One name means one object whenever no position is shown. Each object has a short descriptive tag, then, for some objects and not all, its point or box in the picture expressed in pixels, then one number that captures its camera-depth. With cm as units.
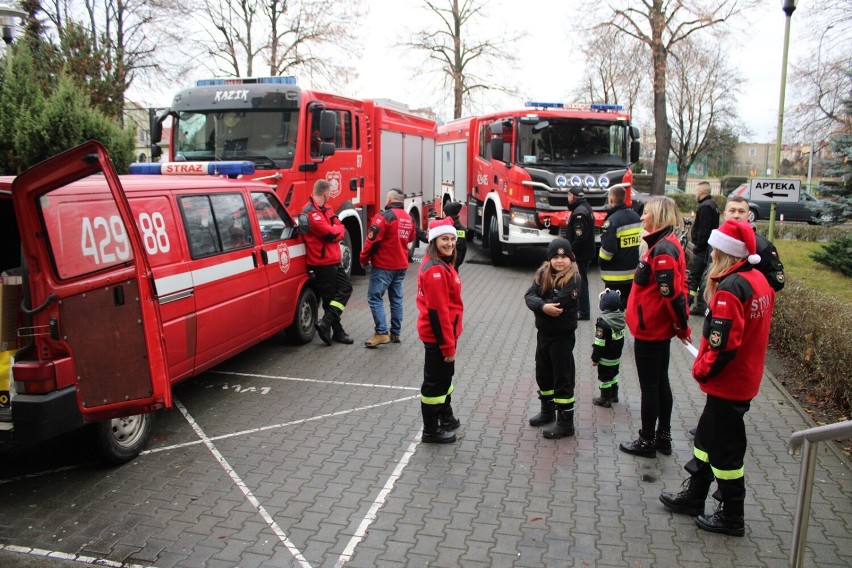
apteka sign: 1036
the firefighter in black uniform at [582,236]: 903
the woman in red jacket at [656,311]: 477
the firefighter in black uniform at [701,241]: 964
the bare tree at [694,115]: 5066
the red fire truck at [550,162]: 1302
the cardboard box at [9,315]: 422
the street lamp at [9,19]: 1092
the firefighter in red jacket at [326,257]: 789
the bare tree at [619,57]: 2716
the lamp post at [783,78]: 1065
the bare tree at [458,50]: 3186
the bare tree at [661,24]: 2533
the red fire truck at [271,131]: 1005
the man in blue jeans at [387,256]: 794
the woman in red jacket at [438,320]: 504
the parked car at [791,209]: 2803
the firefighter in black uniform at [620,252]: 691
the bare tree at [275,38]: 2678
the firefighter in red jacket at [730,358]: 386
